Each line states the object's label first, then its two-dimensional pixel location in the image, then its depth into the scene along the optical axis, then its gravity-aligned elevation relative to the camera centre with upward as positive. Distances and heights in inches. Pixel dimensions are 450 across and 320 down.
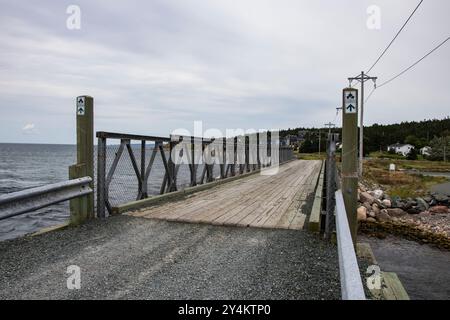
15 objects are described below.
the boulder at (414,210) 821.4 -135.8
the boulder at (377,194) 909.9 -112.8
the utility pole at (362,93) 1181.0 +186.9
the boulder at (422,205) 850.3 -130.2
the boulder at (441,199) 938.1 -127.2
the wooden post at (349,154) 195.9 -3.2
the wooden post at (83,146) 235.1 +0.3
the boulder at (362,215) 604.9 -107.6
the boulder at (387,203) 821.2 -121.5
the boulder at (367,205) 700.2 -110.0
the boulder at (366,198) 772.6 -104.4
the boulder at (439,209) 815.7 -132.4
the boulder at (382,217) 660.1 -122.1
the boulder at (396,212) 769.6 -132.7
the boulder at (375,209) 692.5 -114.8
